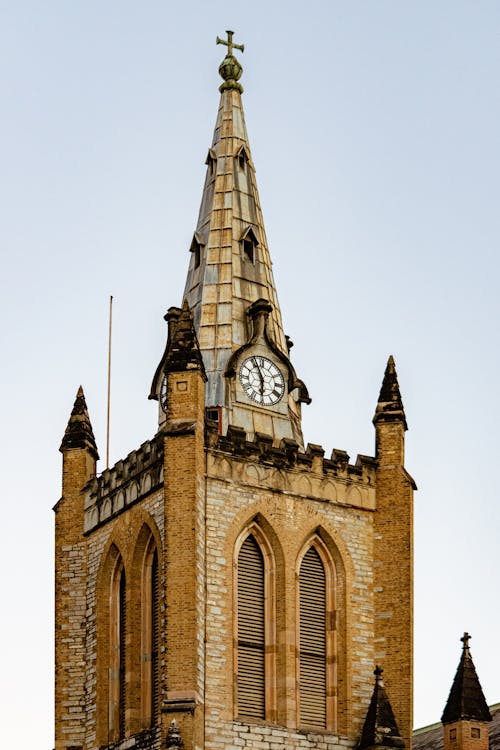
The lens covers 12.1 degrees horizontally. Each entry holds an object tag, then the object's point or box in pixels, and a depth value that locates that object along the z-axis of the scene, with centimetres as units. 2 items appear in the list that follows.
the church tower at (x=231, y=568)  6100
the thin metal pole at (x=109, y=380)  6854
